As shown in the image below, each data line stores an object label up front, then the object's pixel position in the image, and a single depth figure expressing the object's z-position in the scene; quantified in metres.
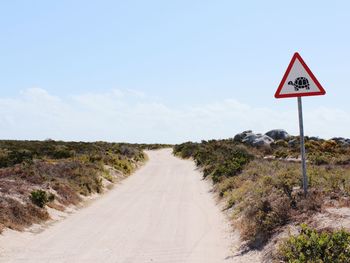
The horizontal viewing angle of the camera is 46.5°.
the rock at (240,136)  65.38
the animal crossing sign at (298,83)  9.23
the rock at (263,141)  54.51
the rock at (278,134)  63.53
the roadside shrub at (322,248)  5.89
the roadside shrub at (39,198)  14.61
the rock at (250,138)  58.12
